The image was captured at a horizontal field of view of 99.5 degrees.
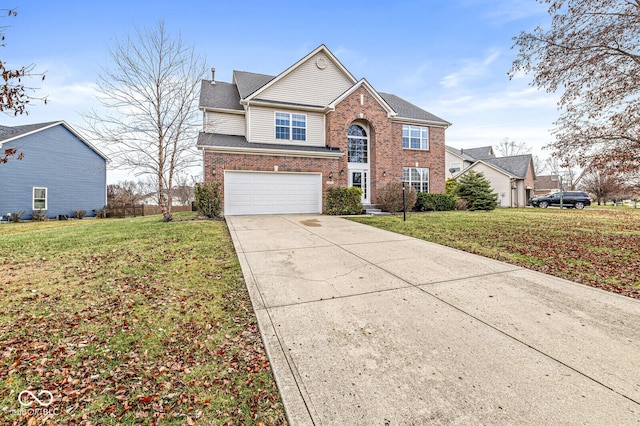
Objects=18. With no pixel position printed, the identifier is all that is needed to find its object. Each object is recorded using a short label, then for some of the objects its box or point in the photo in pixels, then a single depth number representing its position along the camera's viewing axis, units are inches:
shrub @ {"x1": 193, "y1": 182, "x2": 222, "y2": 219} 477.7
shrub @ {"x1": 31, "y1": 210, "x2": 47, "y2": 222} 730.8
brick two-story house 534.9
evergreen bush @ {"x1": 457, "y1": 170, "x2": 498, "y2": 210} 743.1
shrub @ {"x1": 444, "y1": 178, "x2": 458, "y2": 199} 783.8
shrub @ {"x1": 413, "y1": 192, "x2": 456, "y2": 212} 675.4
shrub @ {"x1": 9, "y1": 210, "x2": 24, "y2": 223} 689.0
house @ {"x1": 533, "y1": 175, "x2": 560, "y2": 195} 2049.2
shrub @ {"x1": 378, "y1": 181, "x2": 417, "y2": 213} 600.4
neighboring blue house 705.6
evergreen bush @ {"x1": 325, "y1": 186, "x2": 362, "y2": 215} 566.6
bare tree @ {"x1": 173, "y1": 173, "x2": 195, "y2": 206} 1313.9
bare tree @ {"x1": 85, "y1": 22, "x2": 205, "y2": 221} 439.8
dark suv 1027.9
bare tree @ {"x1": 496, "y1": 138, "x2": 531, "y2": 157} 2159.1
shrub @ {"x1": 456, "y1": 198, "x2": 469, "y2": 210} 737.6
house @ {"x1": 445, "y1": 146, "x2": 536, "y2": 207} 1121.4
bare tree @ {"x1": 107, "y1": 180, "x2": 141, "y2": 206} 976.9
